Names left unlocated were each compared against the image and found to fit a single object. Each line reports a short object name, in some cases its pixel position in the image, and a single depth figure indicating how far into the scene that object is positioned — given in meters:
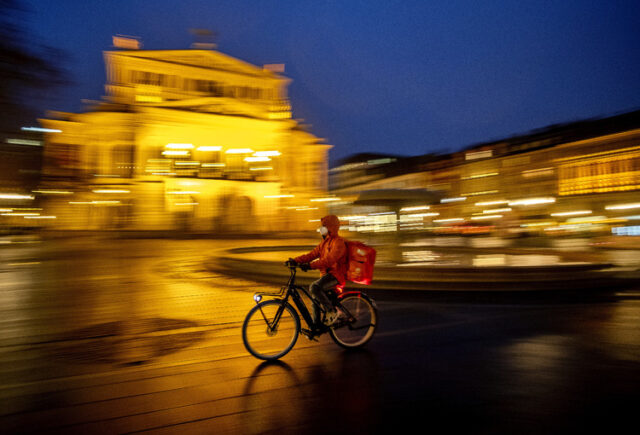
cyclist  5.17
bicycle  5.10
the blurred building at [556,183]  43.28
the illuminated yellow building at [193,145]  38.94
